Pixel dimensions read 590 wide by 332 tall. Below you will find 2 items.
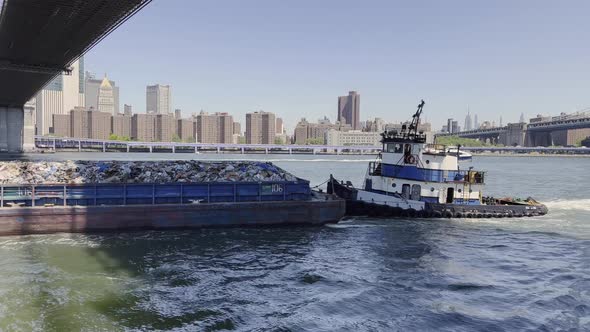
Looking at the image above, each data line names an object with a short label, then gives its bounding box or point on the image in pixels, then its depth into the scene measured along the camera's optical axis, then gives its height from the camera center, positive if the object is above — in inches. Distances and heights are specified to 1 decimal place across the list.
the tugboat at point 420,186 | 1211.2 -89.7
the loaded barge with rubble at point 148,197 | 901.2 -99.2
